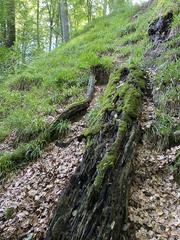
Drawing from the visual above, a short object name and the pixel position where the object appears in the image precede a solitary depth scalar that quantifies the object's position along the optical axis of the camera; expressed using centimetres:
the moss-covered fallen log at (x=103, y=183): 223
